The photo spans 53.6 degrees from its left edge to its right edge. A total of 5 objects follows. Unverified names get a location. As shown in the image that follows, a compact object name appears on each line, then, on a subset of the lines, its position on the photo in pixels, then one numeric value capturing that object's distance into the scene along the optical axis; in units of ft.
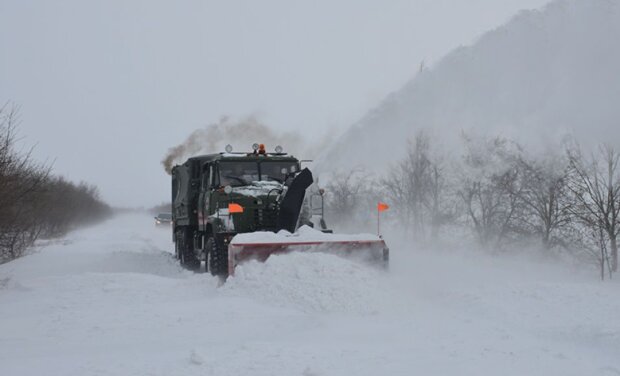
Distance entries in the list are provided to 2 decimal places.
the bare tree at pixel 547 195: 59.62
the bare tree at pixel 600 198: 46.44
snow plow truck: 32.12
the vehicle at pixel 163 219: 153.99
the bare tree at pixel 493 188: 68.90
